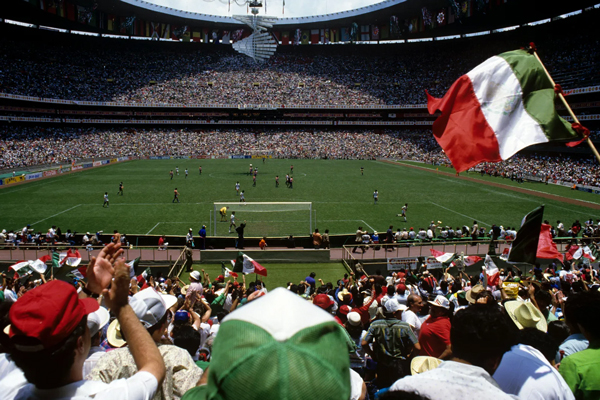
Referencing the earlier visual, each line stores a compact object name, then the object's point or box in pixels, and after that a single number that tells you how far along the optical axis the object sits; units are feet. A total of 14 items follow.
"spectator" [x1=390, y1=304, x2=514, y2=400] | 9.89
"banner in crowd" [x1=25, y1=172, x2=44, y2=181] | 146.72
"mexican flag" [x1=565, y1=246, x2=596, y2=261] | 46.44
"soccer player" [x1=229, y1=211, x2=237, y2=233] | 82.62
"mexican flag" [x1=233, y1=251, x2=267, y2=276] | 42.73
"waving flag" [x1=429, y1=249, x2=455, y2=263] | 46.42
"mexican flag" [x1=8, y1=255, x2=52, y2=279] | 39.42
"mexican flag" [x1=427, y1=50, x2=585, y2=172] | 18.86
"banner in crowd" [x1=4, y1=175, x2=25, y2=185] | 135.13
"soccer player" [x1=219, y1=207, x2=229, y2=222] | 87.35
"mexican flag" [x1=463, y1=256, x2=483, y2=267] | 47.33
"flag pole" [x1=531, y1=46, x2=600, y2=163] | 15.07
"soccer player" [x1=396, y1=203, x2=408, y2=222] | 91.82
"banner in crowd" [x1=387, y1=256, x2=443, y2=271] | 52.01
